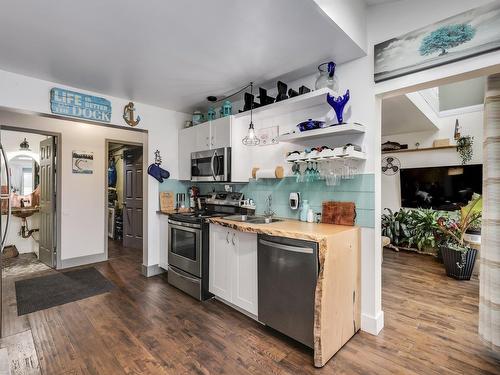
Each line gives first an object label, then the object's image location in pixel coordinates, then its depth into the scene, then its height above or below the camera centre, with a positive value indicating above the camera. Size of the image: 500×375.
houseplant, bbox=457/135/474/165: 4.70 +0.70
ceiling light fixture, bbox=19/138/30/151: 4.88 +0.80
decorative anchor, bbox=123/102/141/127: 3.41 +0.99
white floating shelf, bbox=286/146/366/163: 2.14 +0.28
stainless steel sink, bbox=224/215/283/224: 2.83 -0.38
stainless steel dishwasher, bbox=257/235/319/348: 1.88 -0.80
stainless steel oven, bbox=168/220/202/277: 2.87 -0.73
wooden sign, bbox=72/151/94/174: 4.30 +0.43
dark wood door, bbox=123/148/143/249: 5.27 -0.25
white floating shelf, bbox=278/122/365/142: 2.15 +0.49
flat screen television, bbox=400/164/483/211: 4.60 -0.01
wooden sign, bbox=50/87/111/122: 2.85 +0.98
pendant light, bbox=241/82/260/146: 2.65 +0.52
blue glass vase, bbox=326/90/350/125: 2.28 +0.75
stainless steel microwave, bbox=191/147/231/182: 3.14 +0.28
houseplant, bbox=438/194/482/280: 3.52 -0.90
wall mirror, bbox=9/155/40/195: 5.06 +0.26
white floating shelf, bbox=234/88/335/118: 2.32 +0.85
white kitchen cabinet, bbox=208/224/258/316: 2.39 -0.83
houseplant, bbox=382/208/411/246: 5.09 -0.85
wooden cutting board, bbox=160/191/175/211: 3.76 -0.22
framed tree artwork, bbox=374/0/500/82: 1.68 +1.07
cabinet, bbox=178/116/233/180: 3.17 +0.66
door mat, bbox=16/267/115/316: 2.86 -1.33
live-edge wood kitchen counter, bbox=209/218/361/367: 1.81 -0.75
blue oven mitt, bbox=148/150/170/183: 3.62 +0.22
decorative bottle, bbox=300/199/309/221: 2.67 -0.26
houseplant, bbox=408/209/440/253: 4.64 -0.83
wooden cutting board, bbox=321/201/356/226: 2.38 -0.26
